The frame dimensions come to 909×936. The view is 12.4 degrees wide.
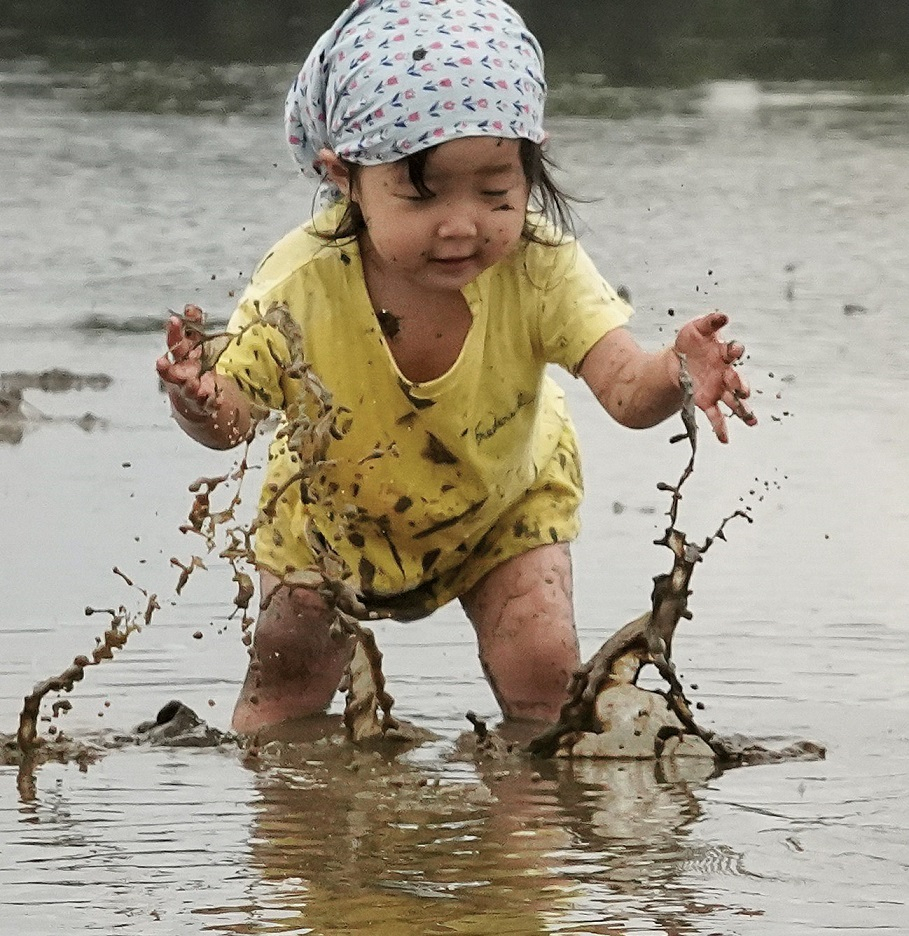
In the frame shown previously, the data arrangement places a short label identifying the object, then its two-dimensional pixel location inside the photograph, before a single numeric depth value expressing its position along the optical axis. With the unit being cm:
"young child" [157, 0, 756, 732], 760
